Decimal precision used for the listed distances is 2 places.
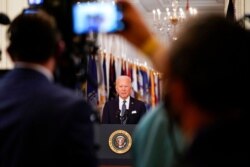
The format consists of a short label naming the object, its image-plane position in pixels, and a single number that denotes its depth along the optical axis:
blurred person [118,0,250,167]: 1.77
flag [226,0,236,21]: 9.83
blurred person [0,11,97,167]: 2.90
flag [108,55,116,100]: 17.73
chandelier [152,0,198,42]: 16.62
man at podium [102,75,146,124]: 10.40
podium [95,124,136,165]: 8.84
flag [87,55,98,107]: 11.74
